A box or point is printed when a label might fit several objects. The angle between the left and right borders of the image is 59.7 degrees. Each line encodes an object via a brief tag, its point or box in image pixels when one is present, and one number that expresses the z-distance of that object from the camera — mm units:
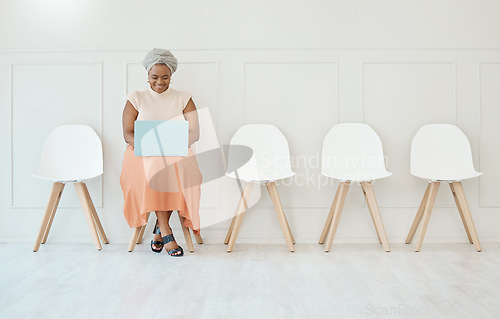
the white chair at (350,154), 3043
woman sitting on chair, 2812
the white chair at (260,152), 3092
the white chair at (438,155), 3066
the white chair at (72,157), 3082
